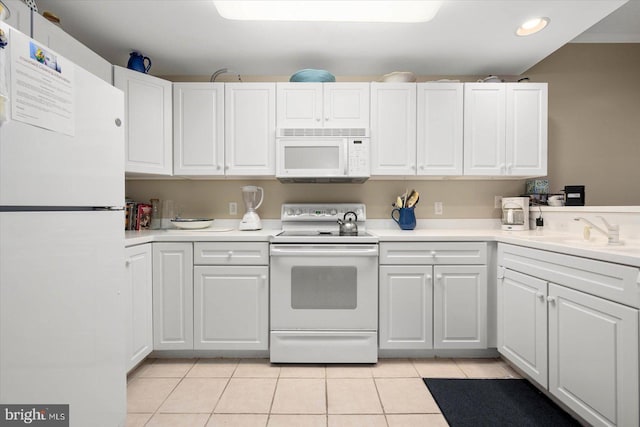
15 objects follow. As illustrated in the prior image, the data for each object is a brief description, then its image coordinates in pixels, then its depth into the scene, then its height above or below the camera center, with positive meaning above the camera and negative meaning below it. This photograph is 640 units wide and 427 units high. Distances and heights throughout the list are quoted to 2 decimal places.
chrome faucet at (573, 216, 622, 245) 1.75 -0.11
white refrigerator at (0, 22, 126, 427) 0.85 -0.08
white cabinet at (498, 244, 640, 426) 1.23 -0.58
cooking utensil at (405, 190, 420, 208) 2.64 +0.12
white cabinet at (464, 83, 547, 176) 2.53 +0.72
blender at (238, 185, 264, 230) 2.57 +0.07
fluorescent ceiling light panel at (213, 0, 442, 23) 1.85 +1.28
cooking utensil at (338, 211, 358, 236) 2.41 -0.12
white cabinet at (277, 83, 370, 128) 2.51 +0.89
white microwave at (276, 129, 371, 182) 2.44 +0.46
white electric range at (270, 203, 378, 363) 2.16 -0.62
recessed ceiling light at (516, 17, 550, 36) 2.05 +1.30
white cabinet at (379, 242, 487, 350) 2.22 -0.65
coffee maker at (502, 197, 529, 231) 2.59 -0.01
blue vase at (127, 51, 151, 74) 2.39 +1.19
